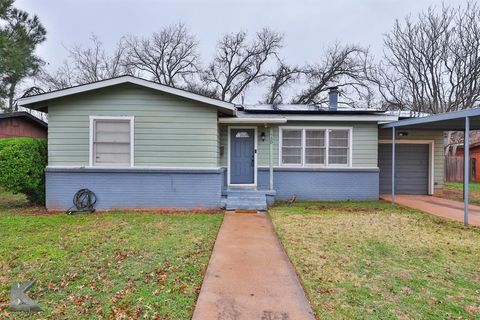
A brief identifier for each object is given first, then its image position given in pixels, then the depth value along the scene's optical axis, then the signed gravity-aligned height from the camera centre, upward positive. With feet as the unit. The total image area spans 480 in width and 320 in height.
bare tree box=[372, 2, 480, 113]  63.10 +23.40
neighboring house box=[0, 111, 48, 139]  38.37 +4.78
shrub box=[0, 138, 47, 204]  24.48 -0.42
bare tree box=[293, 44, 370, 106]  83.30 +25.46
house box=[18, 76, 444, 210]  26.55 +1.36
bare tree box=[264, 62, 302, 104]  90.07 +24.73
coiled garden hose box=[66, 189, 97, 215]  26.73 -3.55
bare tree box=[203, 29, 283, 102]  92.17 +31.24
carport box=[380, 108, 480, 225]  20.42 +3.65
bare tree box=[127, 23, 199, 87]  91.76 +32.79
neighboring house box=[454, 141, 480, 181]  67.62 +0.83
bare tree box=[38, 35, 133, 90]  82.38 +27.86
